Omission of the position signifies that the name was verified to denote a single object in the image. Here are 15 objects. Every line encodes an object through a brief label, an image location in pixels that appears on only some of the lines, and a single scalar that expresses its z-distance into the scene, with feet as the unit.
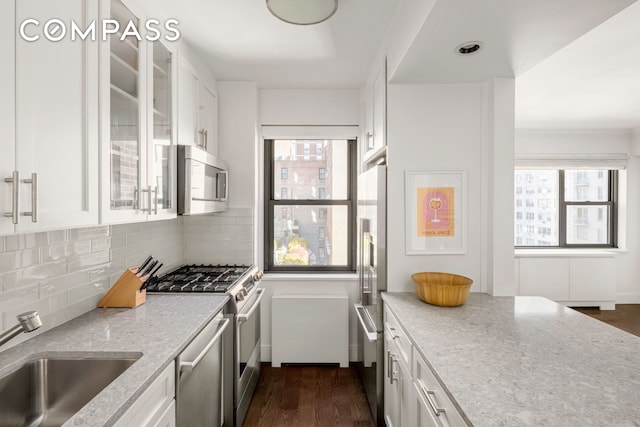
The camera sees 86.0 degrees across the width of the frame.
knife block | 5.80
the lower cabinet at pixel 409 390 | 3.82
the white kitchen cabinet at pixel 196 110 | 7.14
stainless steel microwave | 6.77
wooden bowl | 6.07
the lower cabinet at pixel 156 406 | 3.34
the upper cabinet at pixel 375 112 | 7.36
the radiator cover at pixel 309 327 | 9.76
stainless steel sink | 3.88
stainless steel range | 6.79
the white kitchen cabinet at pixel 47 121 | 3.03
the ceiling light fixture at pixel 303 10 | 5.49
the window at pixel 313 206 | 11.13
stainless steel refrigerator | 7.01
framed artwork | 7.16
